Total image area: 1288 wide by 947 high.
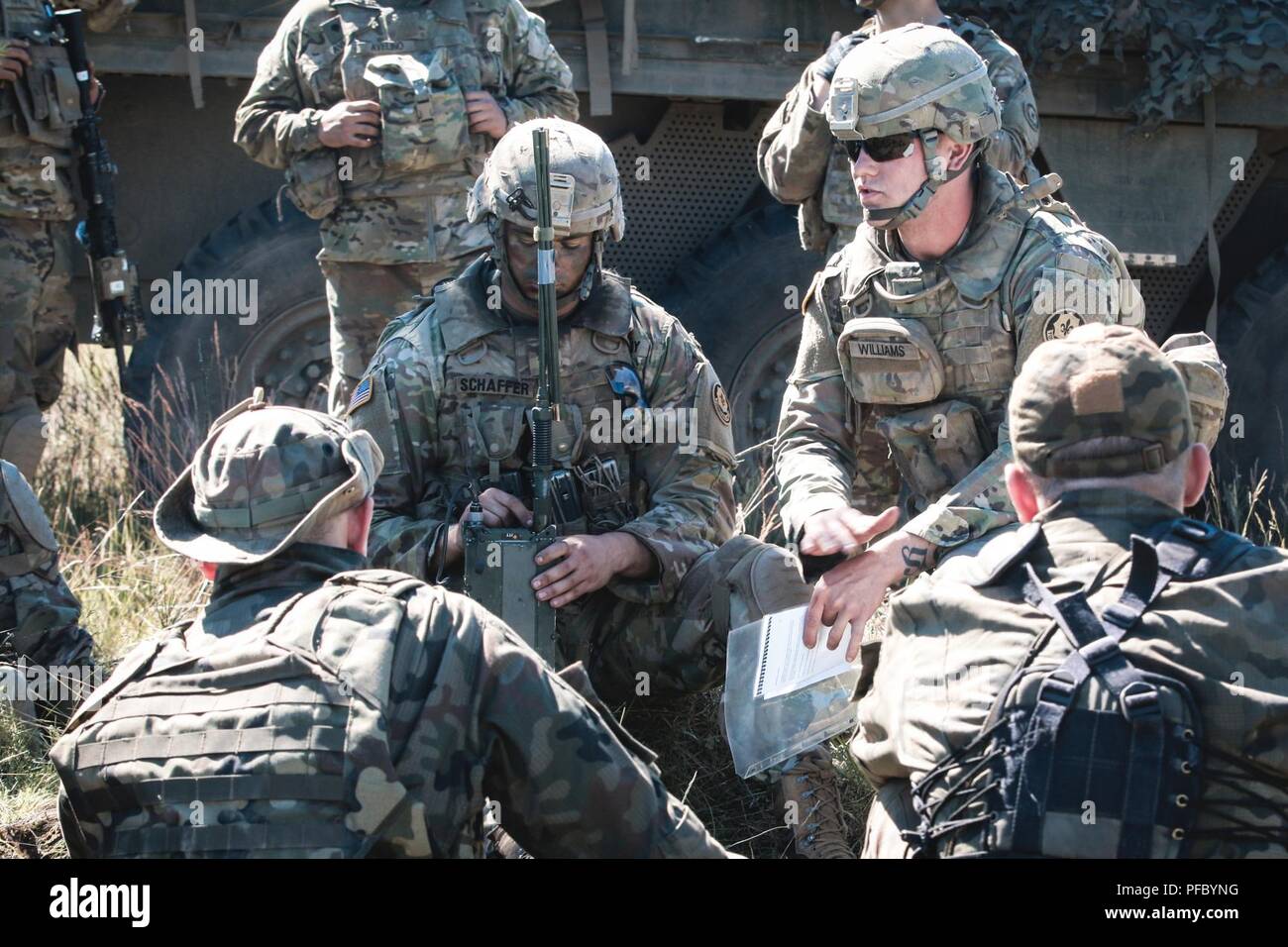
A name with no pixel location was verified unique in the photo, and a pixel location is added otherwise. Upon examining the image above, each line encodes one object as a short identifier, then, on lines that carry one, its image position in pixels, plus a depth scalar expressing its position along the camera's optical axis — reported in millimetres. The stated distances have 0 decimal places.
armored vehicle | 6367
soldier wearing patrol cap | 2426
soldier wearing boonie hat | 2584
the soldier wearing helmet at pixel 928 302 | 3934
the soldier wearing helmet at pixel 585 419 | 4387
